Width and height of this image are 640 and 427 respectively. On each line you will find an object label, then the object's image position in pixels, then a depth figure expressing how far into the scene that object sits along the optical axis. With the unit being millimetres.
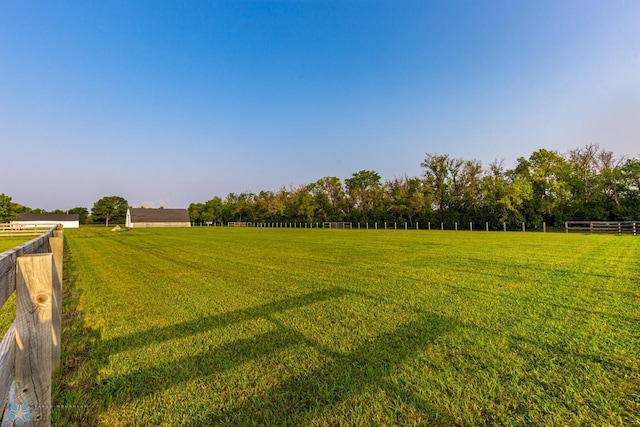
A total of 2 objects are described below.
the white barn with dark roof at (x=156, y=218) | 73688
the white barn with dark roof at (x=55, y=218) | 69125
